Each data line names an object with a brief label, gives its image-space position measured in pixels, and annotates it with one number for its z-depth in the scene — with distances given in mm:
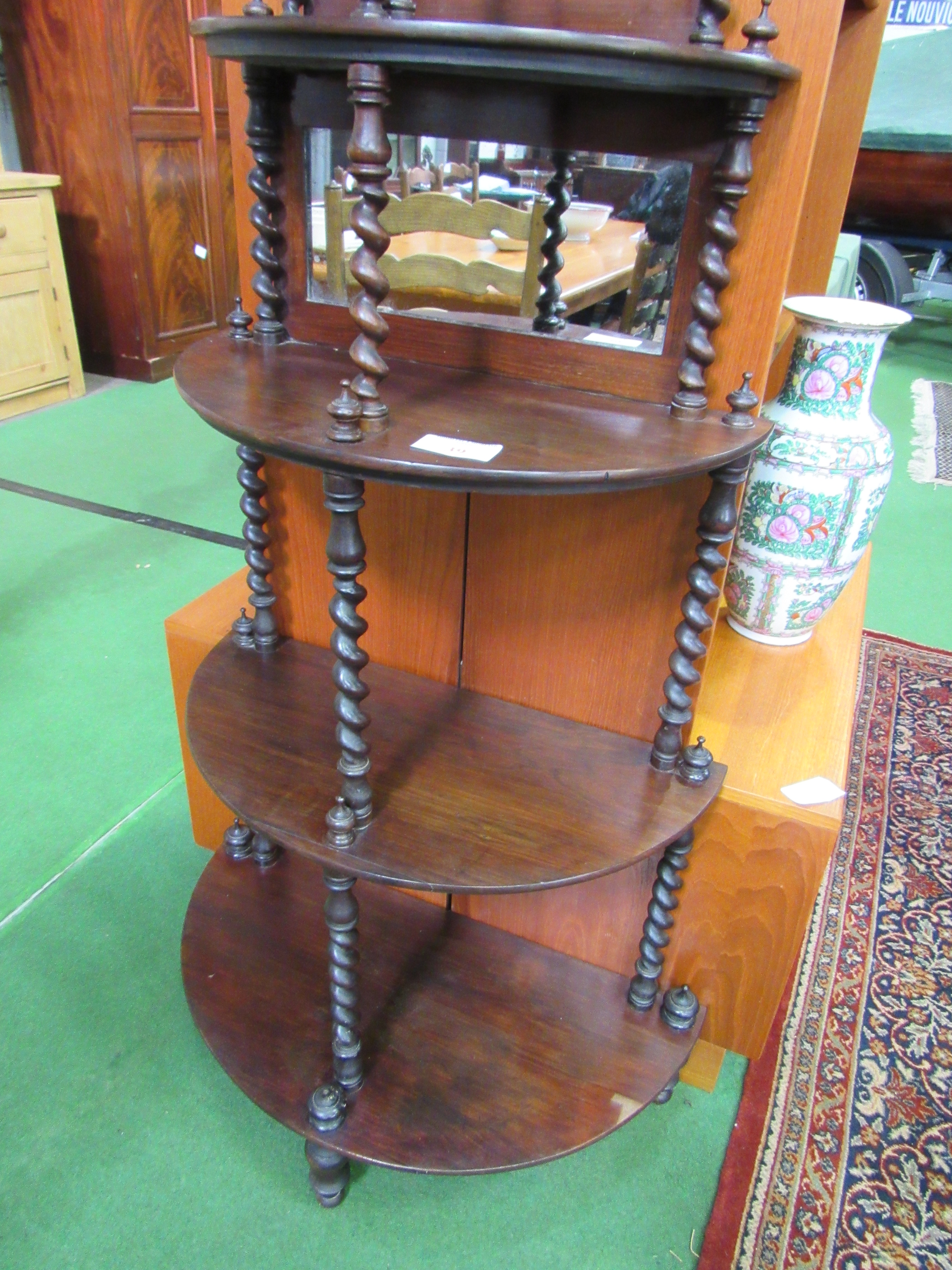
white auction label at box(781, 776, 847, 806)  1039
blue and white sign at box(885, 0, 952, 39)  5918
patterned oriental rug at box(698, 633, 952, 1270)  1065
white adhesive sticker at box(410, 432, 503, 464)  680
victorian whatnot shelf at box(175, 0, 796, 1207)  668
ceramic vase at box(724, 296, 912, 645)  1147
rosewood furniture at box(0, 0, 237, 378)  3219
